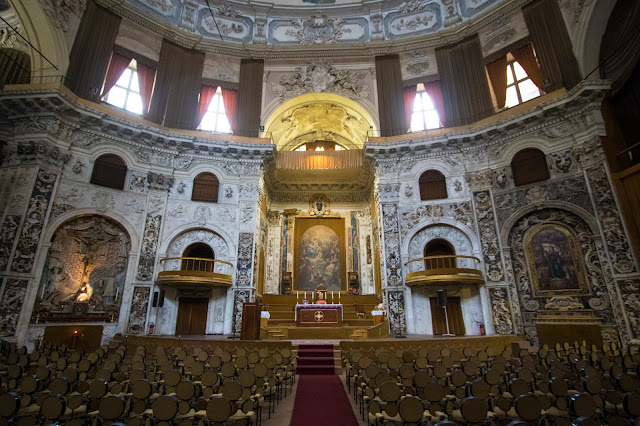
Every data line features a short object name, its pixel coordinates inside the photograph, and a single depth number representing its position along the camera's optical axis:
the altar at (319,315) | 13.34
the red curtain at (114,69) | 14.52
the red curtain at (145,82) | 15.45
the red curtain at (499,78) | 14.84
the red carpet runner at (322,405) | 5.31
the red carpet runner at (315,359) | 9.45
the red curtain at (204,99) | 16.33
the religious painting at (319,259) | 18.58
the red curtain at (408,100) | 16.55
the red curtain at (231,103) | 16.80
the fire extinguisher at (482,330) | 12.79
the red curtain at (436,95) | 16.16
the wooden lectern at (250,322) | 10.91
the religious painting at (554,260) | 11.81
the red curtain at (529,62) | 13.88
